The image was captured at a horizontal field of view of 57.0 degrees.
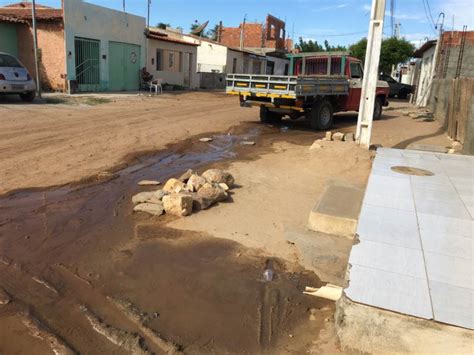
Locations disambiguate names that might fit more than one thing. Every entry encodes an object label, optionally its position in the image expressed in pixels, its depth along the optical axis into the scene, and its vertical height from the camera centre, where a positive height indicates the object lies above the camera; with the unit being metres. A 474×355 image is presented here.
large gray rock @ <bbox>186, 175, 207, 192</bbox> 6.25 -1.49
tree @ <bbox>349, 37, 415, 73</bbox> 40.69 +3.32
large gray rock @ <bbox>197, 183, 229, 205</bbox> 6.06 -1.58
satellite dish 43.69 +4.81
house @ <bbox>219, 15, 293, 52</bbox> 49.47 +5.15
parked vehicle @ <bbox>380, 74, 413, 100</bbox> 31.43 -0.07
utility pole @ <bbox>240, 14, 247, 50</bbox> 43.69 +4.92
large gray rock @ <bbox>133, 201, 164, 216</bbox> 5.65 -1.70
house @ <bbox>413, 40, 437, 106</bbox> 25.43 +1.21
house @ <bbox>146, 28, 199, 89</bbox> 26.41 +1.02
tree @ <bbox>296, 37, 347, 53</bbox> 66.88 +5.65
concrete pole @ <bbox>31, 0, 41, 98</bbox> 16.79 +0.34
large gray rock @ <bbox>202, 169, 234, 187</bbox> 6.75 -1.50
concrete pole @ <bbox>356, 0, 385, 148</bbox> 9.59 +0.30
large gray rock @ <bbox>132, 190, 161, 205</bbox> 5.91 -1.64
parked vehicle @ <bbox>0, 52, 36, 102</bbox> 14.52 -0.38
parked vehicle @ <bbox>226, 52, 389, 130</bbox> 12.40 -0.19
